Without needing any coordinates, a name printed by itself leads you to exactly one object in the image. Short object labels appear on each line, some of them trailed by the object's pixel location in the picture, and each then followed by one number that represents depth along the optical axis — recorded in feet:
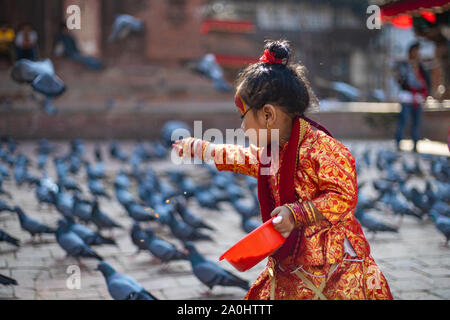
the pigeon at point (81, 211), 33.32
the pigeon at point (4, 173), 47.04
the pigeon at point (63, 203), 33.99
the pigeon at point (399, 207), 35.96
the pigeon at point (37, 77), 25.00
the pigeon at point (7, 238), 28.76
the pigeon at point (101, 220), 32.53
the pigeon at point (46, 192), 36.53
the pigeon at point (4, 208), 33.94
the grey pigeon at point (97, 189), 41.34
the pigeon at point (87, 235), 28.27
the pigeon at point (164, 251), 26.23
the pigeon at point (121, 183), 39.58
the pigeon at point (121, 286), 20.37
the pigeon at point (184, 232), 30.60
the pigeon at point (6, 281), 21.06
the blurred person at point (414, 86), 66.28
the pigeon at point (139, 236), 28.21
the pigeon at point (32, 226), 31.04
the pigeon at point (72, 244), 26.66
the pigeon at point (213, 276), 23.34
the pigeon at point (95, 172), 47.04
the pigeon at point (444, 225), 30.37
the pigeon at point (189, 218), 32.76
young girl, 12.57
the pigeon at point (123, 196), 36.47
